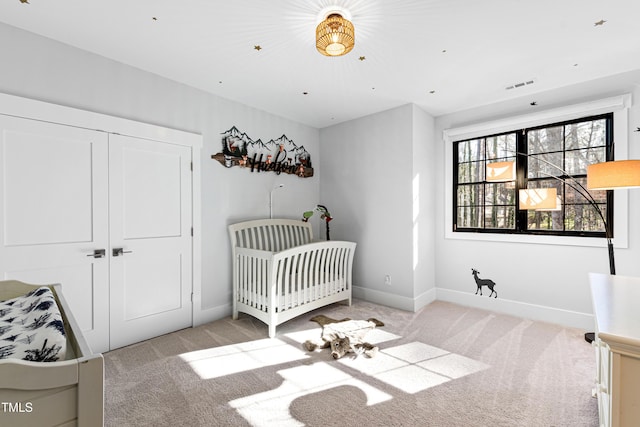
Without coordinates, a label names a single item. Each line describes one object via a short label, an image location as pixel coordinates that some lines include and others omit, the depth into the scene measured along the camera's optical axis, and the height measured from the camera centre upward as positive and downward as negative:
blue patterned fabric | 0.86 -0.40
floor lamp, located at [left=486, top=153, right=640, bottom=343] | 1.58 +0.20
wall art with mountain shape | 3.17 +0.74
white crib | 2.73 -0.60
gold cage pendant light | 1.71 +1.09
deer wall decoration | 3.31 -0.80
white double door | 1.98 -0.06
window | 2.79 +0.37
